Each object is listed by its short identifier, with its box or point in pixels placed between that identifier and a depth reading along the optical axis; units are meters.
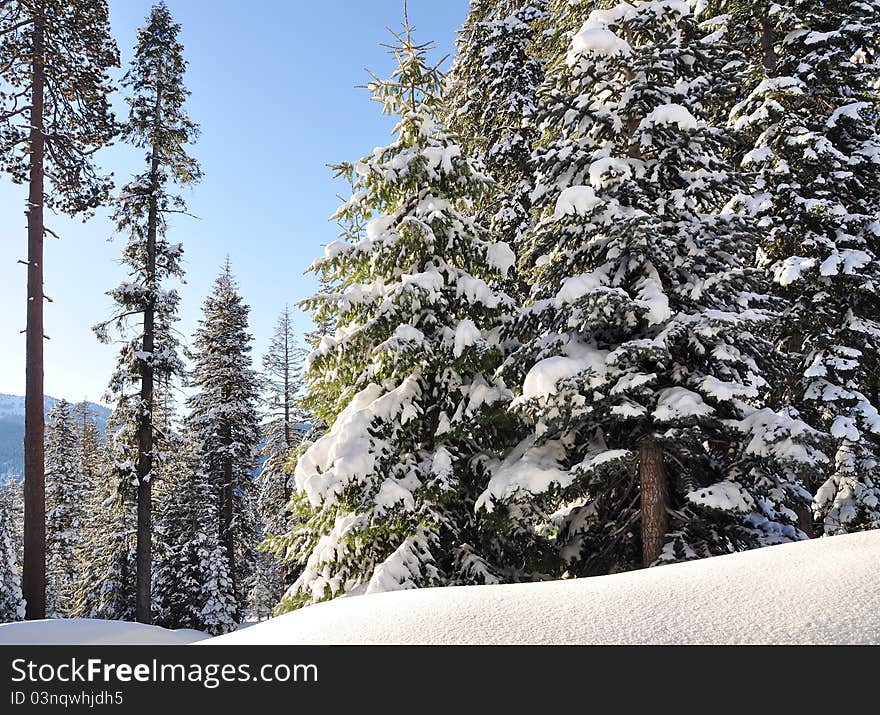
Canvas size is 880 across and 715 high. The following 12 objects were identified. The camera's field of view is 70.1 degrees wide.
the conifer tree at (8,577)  18.38
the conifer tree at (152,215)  17.55
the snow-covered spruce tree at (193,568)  24.05
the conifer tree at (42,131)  12.23
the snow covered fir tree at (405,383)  8.26
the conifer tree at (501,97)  16.09
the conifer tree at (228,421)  25.72
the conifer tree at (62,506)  32.34
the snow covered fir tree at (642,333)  7.86
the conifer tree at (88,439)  41.66
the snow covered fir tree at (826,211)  10.64
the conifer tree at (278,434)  26.36
